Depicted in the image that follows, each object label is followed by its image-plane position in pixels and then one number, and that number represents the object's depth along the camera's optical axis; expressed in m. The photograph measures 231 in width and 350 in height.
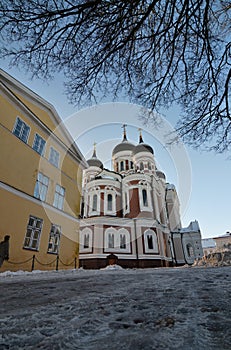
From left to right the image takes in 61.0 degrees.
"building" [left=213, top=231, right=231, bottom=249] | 50.59
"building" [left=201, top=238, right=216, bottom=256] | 64.73
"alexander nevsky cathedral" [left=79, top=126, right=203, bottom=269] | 22.73
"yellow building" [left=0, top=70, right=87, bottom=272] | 9.57
